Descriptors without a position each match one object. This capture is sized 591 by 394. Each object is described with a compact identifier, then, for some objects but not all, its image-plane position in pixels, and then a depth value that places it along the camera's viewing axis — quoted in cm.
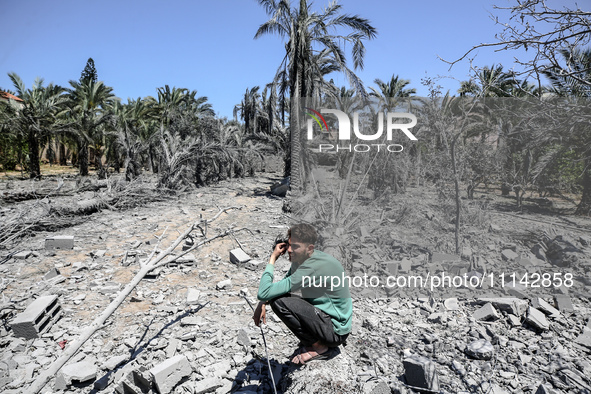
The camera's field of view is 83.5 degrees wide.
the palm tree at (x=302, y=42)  1062
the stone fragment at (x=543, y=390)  262
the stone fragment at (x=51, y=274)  523
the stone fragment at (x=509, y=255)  465
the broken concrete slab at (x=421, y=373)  284
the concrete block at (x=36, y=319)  374
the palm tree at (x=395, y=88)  2188
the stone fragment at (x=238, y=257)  594
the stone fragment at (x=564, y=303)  404
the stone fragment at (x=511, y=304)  391
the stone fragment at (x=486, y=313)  388
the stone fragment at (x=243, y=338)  361
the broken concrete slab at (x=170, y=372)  293
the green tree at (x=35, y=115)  1727
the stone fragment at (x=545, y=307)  394
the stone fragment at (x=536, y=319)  365
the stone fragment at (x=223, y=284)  504
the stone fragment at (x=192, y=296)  457
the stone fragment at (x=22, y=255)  597
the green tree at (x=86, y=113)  1916
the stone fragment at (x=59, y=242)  650
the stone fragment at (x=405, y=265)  485
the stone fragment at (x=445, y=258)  480
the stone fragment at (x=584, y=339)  346
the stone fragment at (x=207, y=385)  296
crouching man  283
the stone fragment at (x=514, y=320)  375
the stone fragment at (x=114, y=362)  331
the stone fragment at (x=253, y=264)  583
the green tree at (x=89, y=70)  3431
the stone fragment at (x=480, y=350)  328
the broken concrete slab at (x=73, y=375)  308
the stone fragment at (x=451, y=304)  421
